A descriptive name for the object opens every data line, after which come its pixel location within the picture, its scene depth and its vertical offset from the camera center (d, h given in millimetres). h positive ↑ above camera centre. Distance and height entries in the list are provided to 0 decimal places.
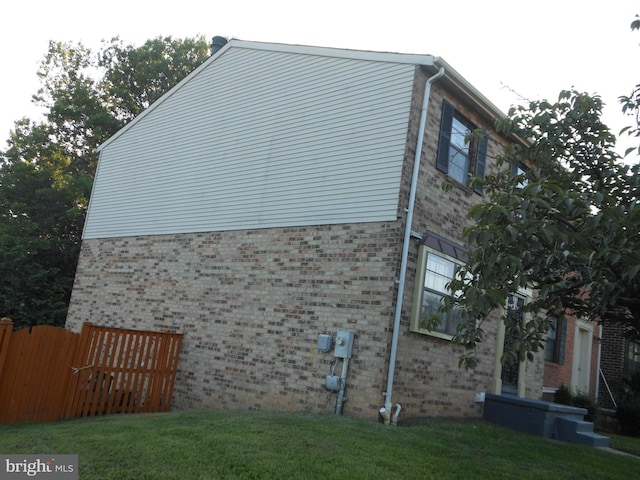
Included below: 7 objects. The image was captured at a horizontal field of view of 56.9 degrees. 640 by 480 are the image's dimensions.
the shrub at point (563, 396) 14055 -281
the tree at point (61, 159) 19672 +6197
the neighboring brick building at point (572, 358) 14789 +735
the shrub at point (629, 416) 13969 -505
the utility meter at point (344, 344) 9062 +108
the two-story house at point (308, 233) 9297 +1977
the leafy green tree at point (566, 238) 4934 +1222
